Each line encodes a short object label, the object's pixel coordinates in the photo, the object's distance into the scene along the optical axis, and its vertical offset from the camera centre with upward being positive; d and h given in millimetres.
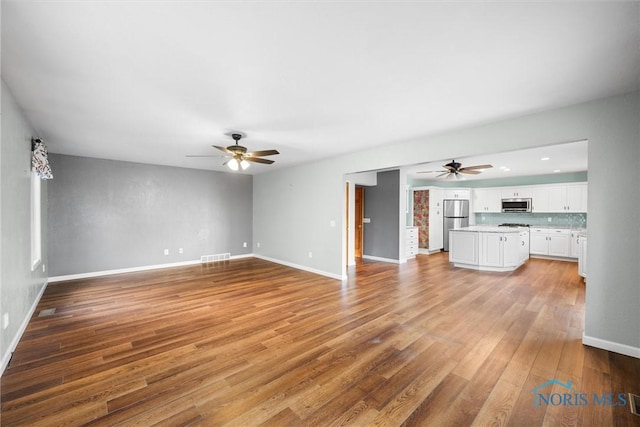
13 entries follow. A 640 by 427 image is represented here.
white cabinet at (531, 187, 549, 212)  7762 +393
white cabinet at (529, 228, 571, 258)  7176 -845
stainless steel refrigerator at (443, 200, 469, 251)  8922 -84
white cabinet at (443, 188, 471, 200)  8961 +642
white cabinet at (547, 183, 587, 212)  7191 +420
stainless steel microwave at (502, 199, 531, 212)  8016 +219
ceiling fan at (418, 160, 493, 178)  5575 +955
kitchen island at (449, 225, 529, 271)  5922 -867
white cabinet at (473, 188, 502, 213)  8672 +410
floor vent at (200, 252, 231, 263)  7055 -1324
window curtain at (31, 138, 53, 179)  3408 +683
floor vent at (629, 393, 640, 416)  1792 -1365
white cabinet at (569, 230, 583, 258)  6961 -853
